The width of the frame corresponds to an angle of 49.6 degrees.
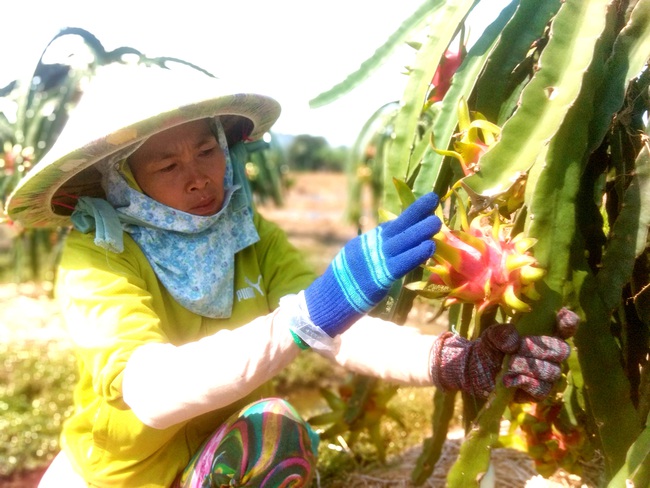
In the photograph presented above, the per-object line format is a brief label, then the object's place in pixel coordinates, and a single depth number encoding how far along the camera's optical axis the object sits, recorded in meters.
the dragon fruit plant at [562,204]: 1.17
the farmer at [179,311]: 1.28
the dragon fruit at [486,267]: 1.13
